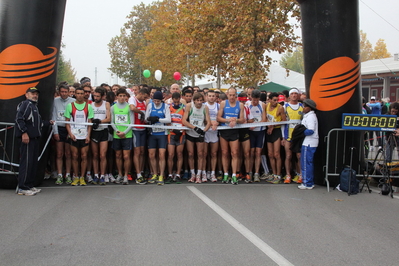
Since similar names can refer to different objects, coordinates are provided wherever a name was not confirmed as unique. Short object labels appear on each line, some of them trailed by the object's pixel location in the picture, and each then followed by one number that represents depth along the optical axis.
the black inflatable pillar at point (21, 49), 8.06
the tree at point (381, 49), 77.31
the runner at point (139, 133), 9.38
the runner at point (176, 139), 9.42
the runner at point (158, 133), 9.30
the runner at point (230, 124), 9.39
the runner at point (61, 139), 9.15
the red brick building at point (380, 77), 30.16
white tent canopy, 30.39
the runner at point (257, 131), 9.73
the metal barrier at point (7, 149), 8.18
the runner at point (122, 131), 9.20
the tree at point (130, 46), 66.69
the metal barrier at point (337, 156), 8.83
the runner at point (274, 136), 9.65
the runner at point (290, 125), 9.53
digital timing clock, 8.43
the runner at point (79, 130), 8.94
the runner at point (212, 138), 9.59
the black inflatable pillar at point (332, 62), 8.73
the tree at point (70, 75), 104.18
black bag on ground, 8.29
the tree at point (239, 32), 19.55
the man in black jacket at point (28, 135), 7.75
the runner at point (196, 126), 9.37
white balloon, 33.85
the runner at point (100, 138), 9.10
